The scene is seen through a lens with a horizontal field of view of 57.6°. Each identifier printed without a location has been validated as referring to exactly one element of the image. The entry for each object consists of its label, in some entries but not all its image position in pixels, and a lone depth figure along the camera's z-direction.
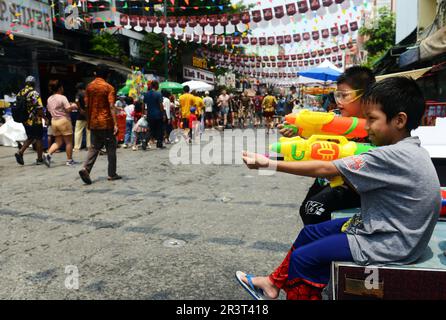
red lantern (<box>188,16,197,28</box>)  13.90
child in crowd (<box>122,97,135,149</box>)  11.74
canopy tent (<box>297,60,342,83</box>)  15.61
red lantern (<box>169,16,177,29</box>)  14.49
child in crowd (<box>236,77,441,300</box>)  1.75
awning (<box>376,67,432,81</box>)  9.89
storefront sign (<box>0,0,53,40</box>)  13.26
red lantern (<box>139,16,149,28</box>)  14.91
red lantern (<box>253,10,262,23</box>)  12.03
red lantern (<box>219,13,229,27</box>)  13.25
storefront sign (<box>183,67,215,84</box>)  27.71
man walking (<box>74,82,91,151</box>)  9.78
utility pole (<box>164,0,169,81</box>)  21.81
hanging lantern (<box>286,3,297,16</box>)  10.96
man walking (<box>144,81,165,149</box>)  10.90
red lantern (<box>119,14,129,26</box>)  14.95
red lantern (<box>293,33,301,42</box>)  14.97
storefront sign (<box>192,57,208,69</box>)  29.76
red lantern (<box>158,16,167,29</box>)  14.64
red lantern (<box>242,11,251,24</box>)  12.56
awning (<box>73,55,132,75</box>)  16.38
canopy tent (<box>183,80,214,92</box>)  18.90
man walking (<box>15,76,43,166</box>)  8.29
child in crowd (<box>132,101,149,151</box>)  11.19
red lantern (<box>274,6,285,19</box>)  11.52
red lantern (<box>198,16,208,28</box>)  13.76
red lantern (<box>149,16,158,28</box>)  14.84
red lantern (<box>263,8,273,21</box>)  11.75
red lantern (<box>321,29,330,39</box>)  14.95
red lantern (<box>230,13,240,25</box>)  12.87
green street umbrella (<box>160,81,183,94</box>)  19.03
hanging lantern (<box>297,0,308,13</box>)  10.53
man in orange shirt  6.49
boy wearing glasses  2.56
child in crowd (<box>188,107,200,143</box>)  13.19
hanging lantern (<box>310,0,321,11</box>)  10.23
